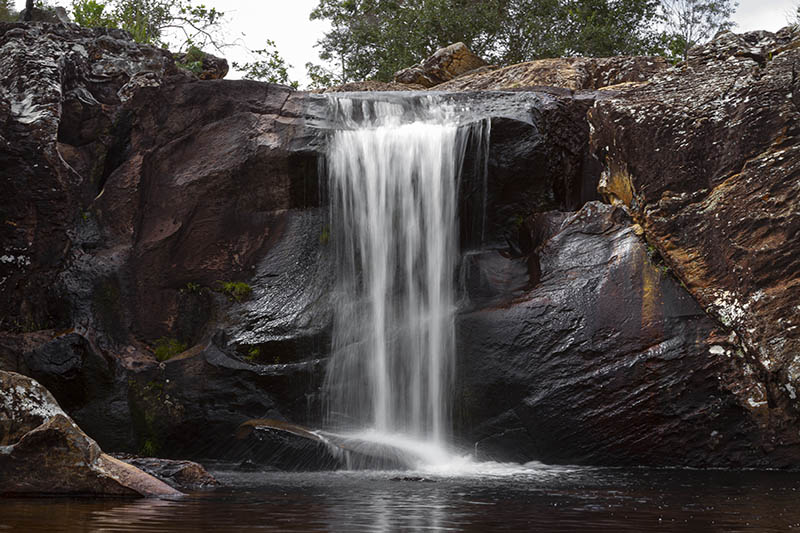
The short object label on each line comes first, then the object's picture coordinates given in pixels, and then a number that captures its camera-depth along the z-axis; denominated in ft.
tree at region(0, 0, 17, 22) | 119.68
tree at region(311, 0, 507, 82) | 96.58
